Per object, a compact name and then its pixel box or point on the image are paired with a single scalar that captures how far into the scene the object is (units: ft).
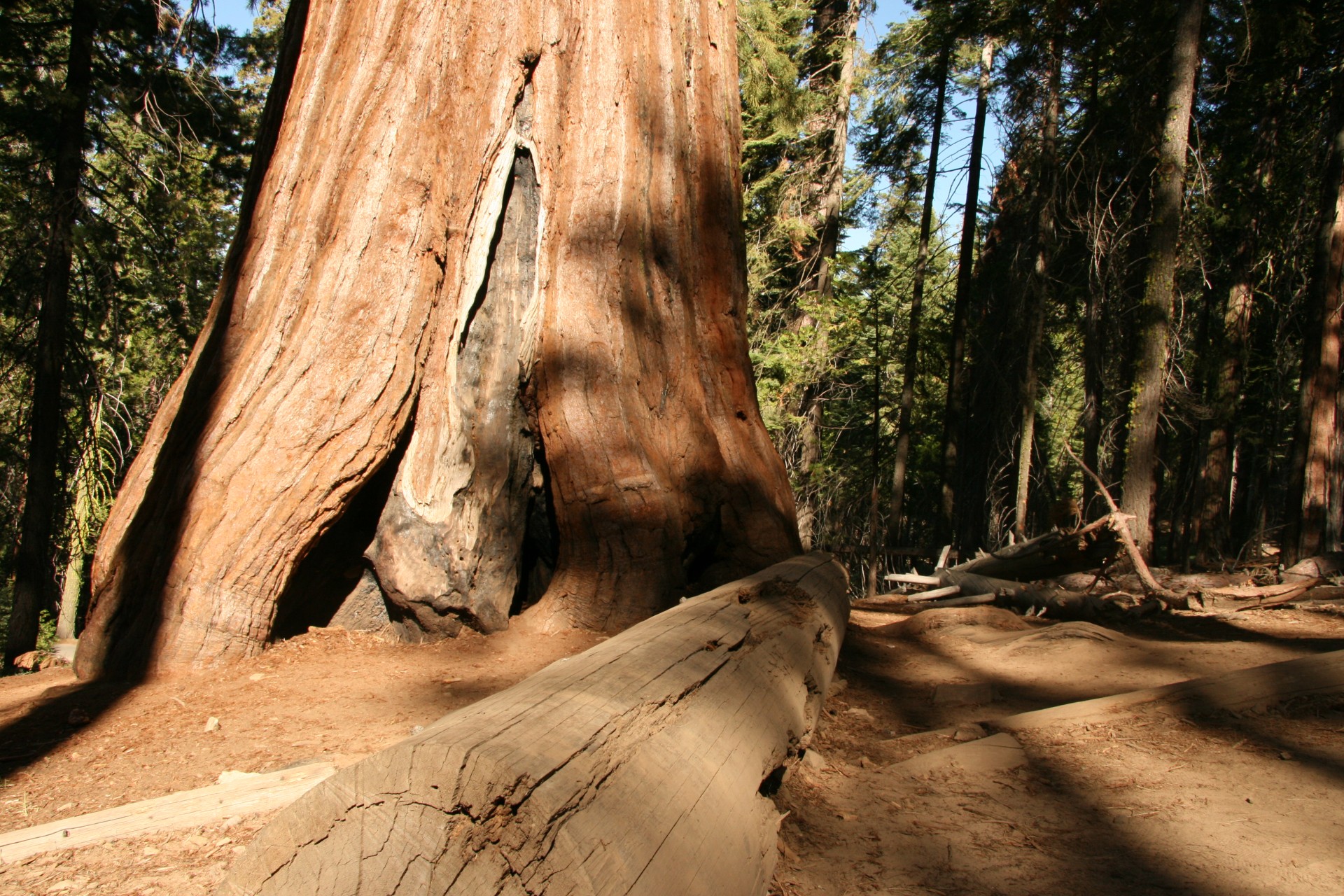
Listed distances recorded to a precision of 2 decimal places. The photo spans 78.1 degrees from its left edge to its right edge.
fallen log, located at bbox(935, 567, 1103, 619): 24.18
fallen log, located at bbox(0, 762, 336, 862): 7.92
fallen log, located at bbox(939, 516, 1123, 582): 27.30
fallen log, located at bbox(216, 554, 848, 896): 5.41
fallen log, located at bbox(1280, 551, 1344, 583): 32.68
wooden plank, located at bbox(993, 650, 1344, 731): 12.33
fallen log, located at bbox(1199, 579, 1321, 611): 27.42
